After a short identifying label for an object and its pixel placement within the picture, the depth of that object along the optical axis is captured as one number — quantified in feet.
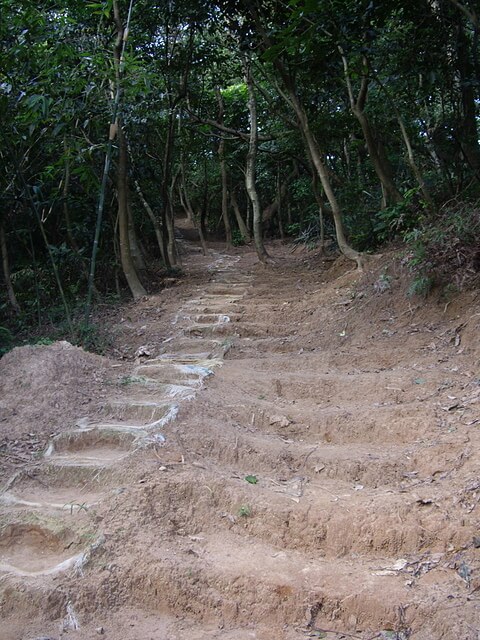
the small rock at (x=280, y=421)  14.66
